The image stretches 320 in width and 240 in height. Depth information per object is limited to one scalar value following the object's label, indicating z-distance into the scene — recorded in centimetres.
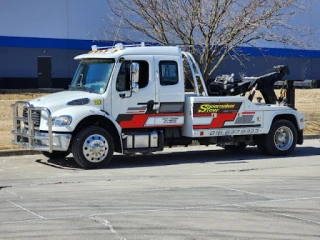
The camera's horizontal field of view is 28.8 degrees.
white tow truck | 1293
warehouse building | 3512
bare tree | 1869
